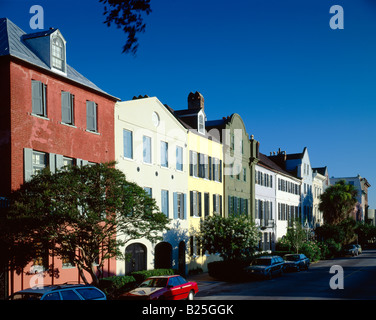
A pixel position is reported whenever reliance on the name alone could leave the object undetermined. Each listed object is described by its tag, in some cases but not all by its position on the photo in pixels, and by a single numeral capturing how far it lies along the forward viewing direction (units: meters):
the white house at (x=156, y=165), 28.56
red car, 18.00
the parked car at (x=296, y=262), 39.95
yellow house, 36.72
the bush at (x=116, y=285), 22.38
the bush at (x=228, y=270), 32.03
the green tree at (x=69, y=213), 17.77
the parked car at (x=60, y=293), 12.68
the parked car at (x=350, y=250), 65.51
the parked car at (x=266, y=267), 31.98
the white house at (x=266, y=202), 51.72
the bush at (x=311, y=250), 51.53
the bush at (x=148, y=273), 26.09
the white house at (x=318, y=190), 76.06
